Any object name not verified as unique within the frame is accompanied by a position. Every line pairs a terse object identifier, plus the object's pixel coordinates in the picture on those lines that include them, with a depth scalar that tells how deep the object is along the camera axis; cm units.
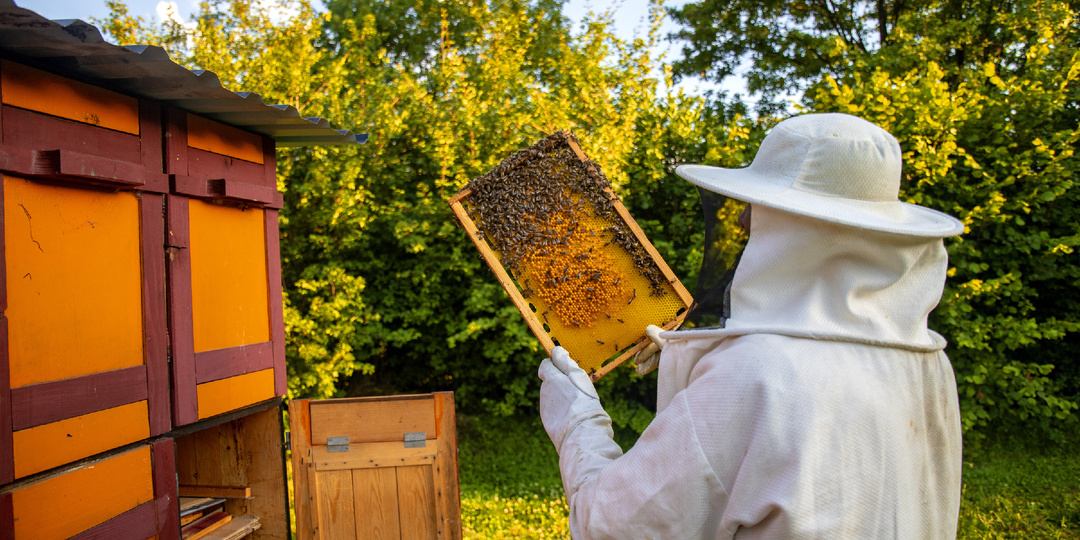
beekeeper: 121
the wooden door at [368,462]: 346
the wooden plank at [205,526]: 332
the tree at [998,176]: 497
